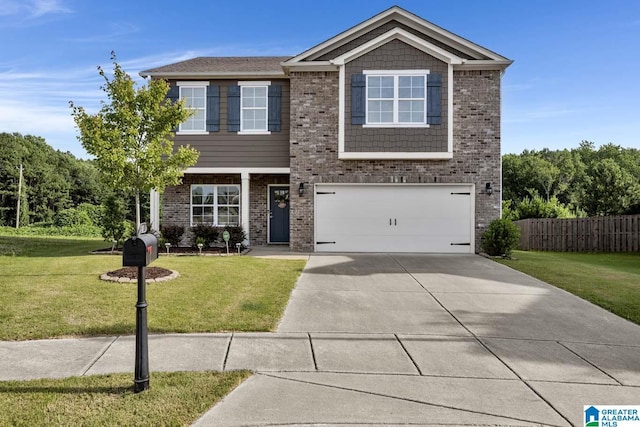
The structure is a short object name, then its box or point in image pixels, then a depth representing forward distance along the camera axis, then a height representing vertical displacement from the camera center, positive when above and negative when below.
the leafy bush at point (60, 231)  26.77 -1.57
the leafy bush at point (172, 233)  15.31 -0.89
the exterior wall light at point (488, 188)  14.30 +0.65
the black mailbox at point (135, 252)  3.98 -0.40
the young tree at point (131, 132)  9.73 +1.62
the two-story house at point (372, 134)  14.26 +2.40
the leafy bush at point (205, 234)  15.16 -0.90
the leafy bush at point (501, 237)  13.55 -0.86
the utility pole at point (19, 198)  37.00 +0.28
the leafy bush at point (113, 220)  12.90 -0.39
